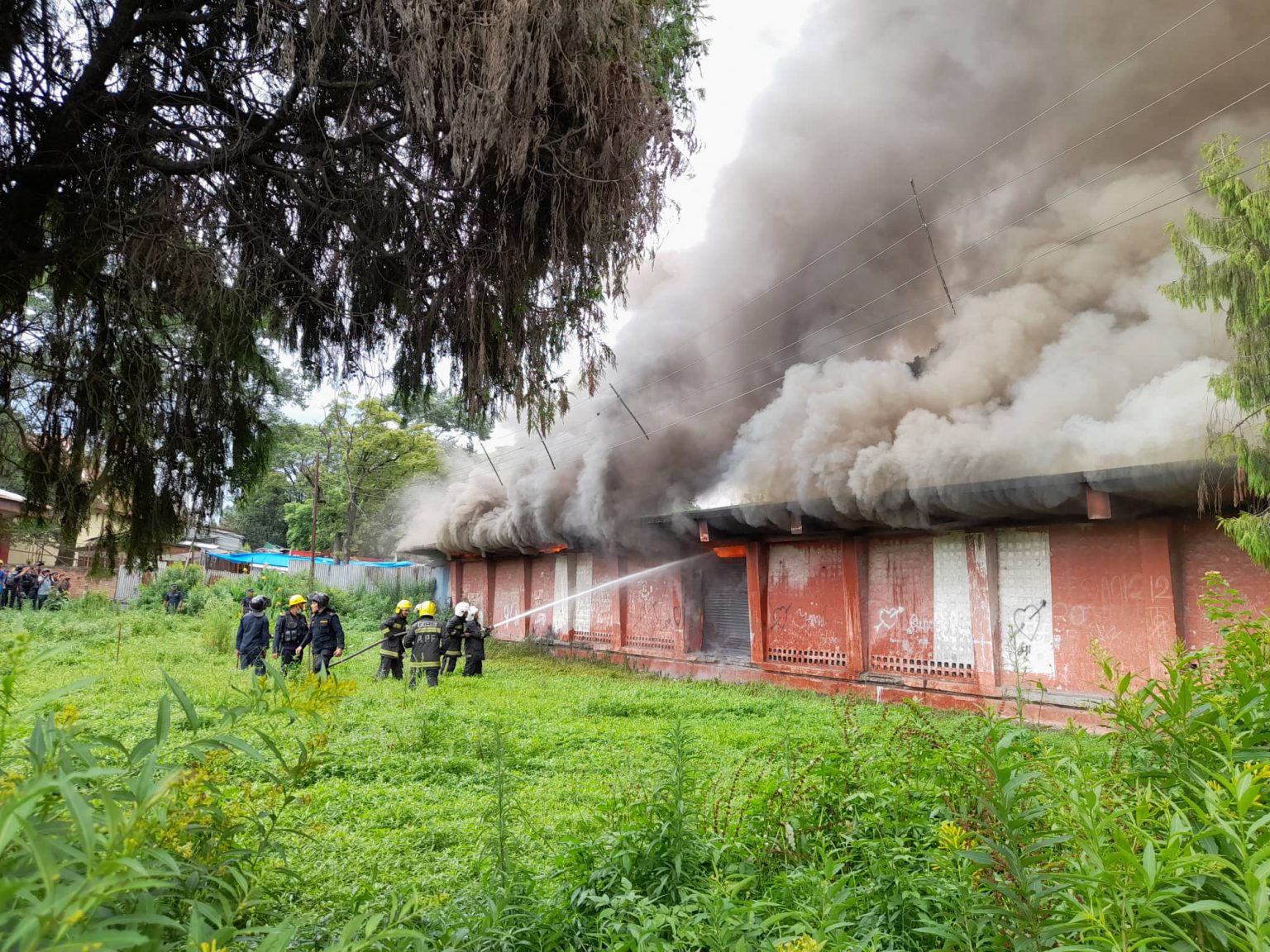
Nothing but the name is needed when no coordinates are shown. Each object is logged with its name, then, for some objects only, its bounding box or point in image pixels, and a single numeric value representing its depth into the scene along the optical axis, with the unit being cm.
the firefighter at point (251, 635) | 1170
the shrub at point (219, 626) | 1518
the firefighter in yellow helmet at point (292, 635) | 1275
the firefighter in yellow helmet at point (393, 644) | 1295
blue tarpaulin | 3704
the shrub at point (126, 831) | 94
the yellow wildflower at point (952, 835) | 191
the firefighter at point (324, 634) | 1163
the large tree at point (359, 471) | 3441
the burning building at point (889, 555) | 872
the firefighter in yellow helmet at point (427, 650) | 1176
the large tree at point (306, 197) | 290
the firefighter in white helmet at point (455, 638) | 1327
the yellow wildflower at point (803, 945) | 150
